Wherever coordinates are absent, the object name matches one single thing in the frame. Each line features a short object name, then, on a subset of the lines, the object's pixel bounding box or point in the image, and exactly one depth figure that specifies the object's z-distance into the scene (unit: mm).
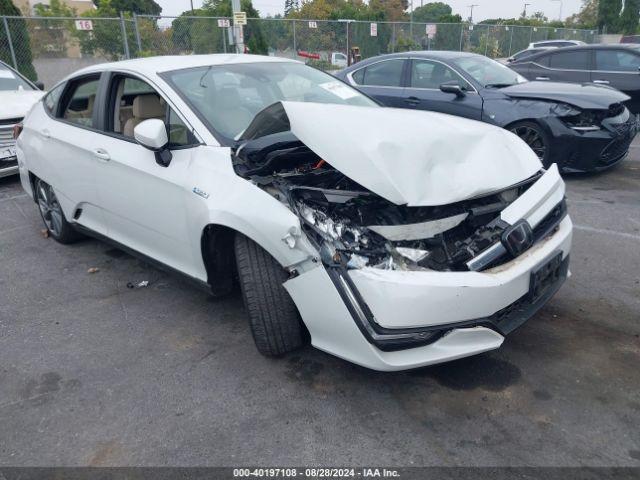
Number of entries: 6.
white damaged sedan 2467
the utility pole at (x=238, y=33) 13039
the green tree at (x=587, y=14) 53122
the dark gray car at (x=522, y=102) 6176
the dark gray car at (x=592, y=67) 9352
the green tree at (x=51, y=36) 14395
